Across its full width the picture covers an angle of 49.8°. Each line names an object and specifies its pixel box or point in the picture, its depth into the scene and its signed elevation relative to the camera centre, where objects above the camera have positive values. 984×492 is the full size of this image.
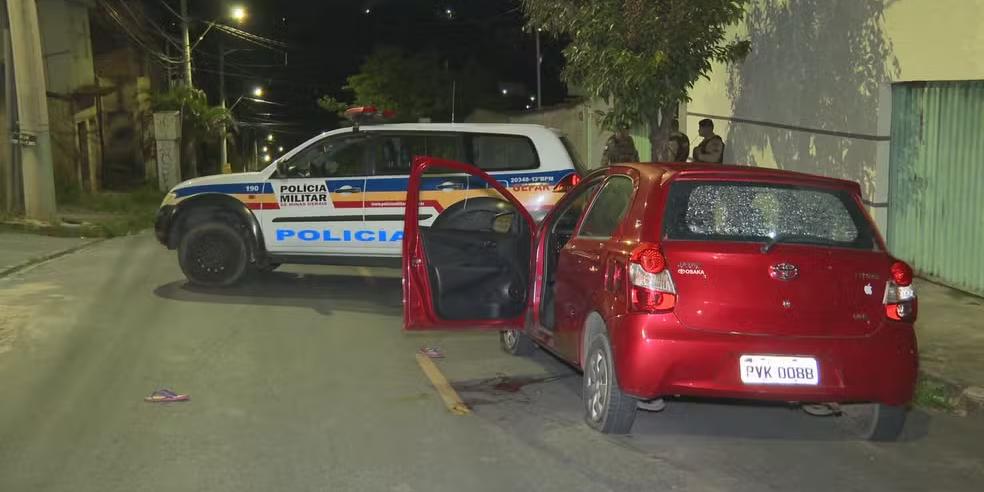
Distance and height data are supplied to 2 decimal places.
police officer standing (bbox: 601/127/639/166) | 15.16 -0.03
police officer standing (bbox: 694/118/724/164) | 14.36 -0.03
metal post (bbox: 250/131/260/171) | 79.32 +0.36
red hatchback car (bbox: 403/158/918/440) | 5.74 -0.85
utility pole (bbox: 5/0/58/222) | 17.94 +0.81
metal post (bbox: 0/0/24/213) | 19.64 +0.12
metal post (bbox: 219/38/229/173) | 40.06 +2.48
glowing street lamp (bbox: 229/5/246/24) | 36.78 +5.00
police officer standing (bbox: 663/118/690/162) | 13.56 -0.01
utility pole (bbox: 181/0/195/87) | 34.56 +3.95
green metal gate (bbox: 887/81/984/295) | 10.26 -0.40
